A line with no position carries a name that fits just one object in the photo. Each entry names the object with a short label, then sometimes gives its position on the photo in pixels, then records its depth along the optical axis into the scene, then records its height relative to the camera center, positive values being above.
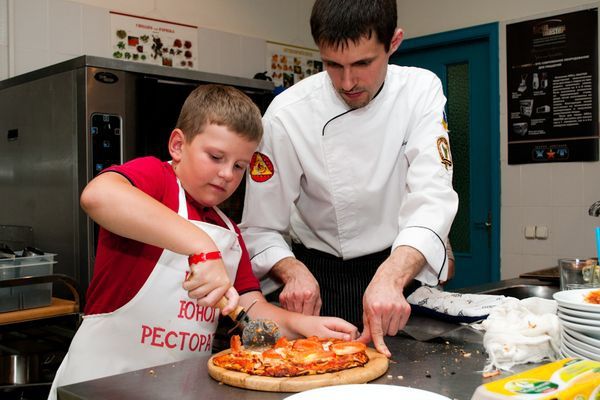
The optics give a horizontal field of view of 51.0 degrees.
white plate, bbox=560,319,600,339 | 1.01 -0.22
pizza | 1.04 -0.28
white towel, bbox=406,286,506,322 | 1.41 -0.25
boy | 1.35 -0.16
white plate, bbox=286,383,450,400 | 0.87 -0.28
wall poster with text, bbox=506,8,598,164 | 3.59 +0.63
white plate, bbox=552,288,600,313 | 1.00 -0.18
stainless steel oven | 2.41 +0.27
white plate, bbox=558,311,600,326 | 1.01 -0.20
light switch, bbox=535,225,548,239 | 3.76 -0.22
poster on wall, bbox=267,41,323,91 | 4.30 +0.95
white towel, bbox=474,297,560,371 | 1.11 -0.26
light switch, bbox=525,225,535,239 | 3.82 -0.22
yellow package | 0.71 -0.22
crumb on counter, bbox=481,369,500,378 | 1.06 -0.30
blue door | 4.00 +0.37
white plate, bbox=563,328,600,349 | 1.01 -0.23
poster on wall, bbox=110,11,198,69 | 3.49 +0.91
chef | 1.60 +0.07
